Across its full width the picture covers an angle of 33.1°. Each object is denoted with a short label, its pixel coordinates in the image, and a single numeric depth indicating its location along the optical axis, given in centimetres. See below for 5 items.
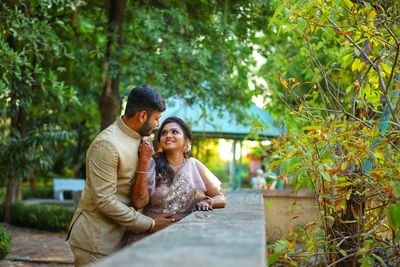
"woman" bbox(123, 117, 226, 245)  485
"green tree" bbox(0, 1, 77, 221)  860
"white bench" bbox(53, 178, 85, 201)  2496
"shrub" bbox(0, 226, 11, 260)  1058
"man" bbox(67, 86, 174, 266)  456
